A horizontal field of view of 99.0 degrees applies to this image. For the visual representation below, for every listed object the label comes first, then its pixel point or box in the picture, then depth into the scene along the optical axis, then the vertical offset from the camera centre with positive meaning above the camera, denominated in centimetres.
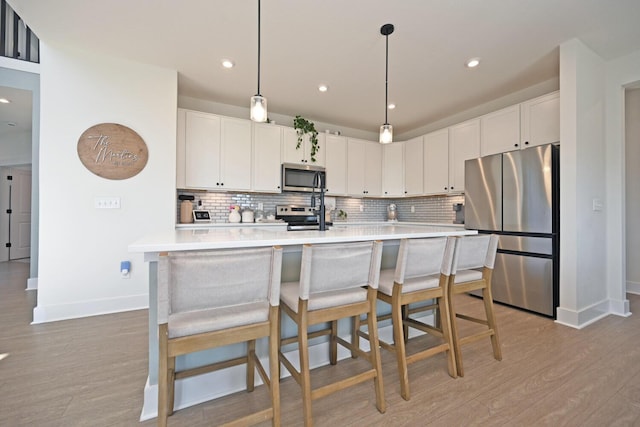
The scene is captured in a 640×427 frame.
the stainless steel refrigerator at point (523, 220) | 277 -4
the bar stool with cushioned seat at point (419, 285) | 160 -44
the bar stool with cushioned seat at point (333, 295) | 130 -43
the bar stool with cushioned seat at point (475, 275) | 184 -43
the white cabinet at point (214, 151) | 357 +85
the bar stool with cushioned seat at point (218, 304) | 108 -39
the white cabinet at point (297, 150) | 419 +102
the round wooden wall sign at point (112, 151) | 279 +65
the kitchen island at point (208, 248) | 135 -40
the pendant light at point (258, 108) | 196 +77
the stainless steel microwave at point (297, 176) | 415 +60
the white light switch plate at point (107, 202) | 284 +11
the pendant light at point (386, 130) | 239 +80
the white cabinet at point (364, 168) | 475 +84
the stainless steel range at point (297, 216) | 428 -2
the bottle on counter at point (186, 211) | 365 +3
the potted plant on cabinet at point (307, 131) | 425 +133
